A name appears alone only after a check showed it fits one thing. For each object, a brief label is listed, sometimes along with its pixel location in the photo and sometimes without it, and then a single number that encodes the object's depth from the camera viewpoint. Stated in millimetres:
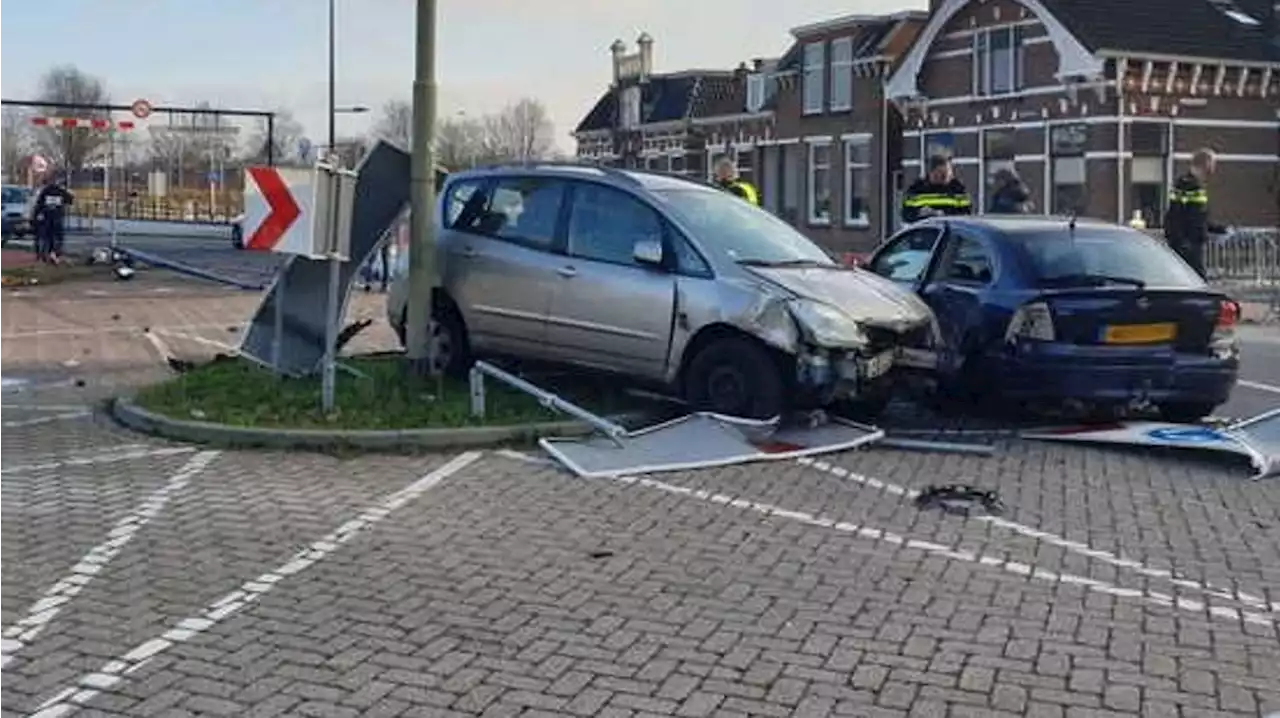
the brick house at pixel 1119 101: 31891
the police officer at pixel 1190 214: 17250
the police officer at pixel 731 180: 14655
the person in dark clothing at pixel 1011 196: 16891
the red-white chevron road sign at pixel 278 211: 9672
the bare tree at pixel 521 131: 90688
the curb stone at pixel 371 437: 9156
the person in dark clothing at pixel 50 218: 28359
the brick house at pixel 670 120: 48625
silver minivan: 9273
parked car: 40338
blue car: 9695
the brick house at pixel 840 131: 40156
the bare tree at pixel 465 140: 79938
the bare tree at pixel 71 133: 69688
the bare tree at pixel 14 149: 86250
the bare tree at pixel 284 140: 73062
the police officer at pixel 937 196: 15172
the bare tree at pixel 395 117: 63372
